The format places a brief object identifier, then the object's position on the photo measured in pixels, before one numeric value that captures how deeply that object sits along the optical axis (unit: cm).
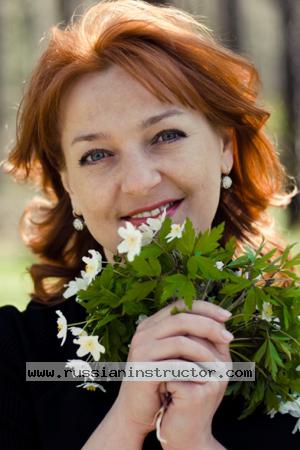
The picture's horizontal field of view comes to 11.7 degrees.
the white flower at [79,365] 440
